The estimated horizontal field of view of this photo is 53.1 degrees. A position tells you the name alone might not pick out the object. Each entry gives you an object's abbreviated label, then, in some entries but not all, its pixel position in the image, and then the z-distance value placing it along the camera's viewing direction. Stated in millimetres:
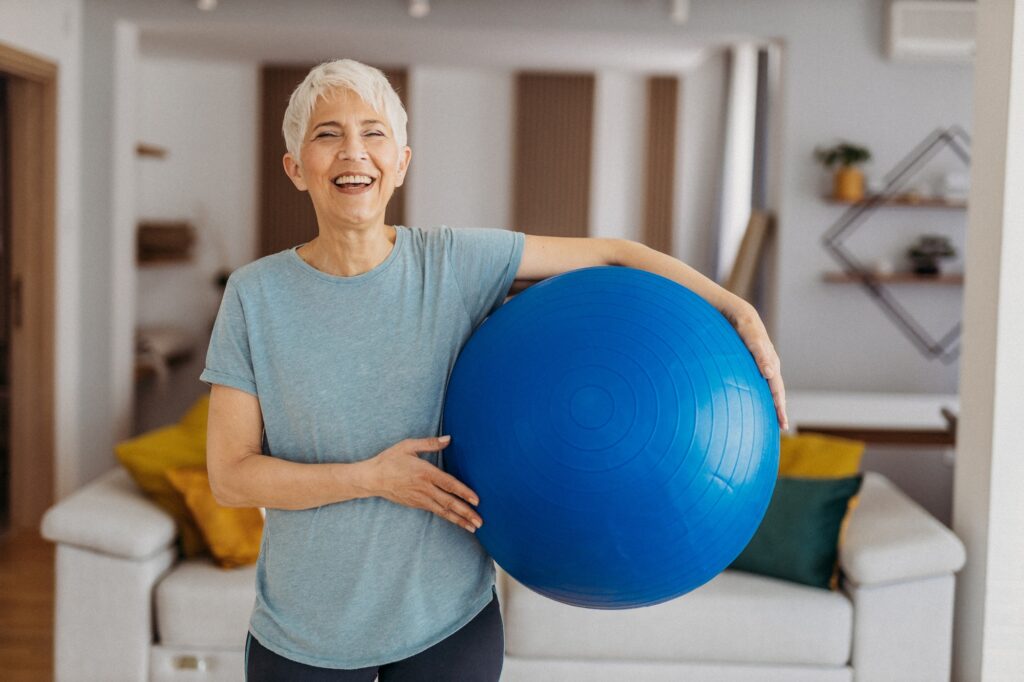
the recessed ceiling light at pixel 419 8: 4512
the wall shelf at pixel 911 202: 4668
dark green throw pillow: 3004
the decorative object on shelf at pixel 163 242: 5457
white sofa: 2902
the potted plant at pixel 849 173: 4586
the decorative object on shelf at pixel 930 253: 4734
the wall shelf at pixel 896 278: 4695
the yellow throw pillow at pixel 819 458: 3340
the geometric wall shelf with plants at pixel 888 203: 4746
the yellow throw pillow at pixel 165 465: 3104
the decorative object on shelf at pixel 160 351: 5434
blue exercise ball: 1279
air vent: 4578
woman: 1360
